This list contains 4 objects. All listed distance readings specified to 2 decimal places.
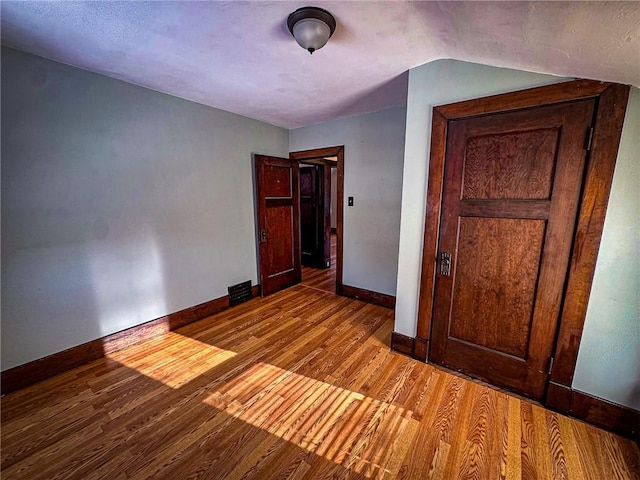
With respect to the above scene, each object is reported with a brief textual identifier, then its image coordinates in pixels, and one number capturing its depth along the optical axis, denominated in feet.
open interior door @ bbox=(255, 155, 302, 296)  11.16
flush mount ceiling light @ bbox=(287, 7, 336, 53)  4.24
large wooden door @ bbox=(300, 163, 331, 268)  15.58
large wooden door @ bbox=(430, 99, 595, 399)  5.10
